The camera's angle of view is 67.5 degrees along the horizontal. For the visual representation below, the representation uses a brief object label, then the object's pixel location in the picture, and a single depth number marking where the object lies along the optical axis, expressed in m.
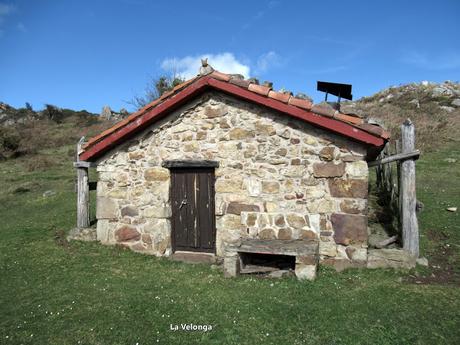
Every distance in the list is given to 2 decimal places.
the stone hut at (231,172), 6.48
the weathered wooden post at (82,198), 8.78
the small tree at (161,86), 25.55
